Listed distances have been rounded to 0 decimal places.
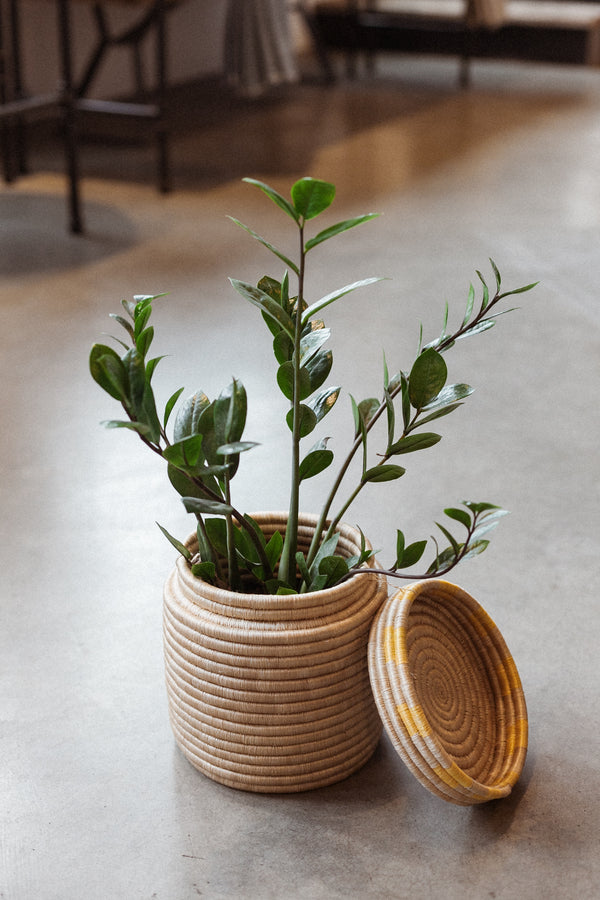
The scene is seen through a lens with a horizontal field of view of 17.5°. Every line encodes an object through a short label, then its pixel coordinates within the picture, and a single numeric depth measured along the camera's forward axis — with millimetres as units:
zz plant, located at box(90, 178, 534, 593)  2000
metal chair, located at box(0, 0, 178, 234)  4400
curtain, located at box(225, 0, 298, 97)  6042
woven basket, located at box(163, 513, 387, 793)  2050
